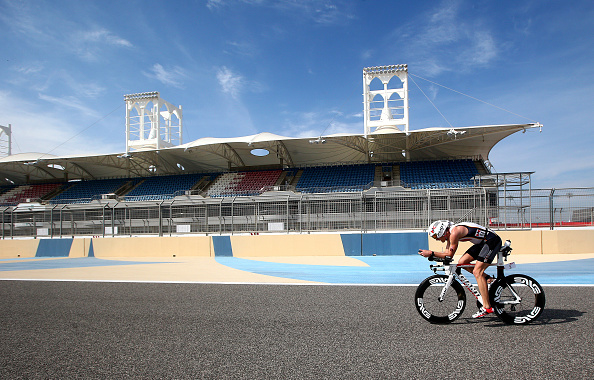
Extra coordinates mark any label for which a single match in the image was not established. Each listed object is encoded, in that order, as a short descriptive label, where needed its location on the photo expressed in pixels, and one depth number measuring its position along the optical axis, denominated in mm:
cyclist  4344
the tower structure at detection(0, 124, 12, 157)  36969
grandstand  12812
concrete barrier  11156
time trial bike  4305
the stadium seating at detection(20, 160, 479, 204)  25828
